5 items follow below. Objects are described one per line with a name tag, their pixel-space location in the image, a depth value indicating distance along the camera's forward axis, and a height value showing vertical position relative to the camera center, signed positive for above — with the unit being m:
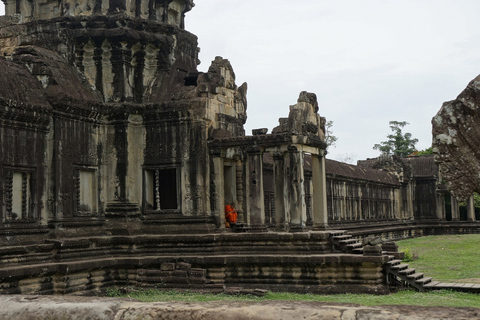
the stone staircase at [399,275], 15.80 -1.39
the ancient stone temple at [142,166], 14.98 +1.43
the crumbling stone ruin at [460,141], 5.20 +0.56
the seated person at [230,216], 17.65 +0.14
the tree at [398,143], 72.94 +7.87
